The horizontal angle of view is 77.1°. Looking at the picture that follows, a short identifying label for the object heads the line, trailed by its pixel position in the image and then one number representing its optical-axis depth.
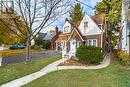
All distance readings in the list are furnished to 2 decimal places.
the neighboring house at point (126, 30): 8.12
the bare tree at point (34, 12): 8.35
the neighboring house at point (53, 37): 20.99
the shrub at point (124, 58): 7.54
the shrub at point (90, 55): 7.73
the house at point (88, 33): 11.18
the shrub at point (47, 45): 21.12
